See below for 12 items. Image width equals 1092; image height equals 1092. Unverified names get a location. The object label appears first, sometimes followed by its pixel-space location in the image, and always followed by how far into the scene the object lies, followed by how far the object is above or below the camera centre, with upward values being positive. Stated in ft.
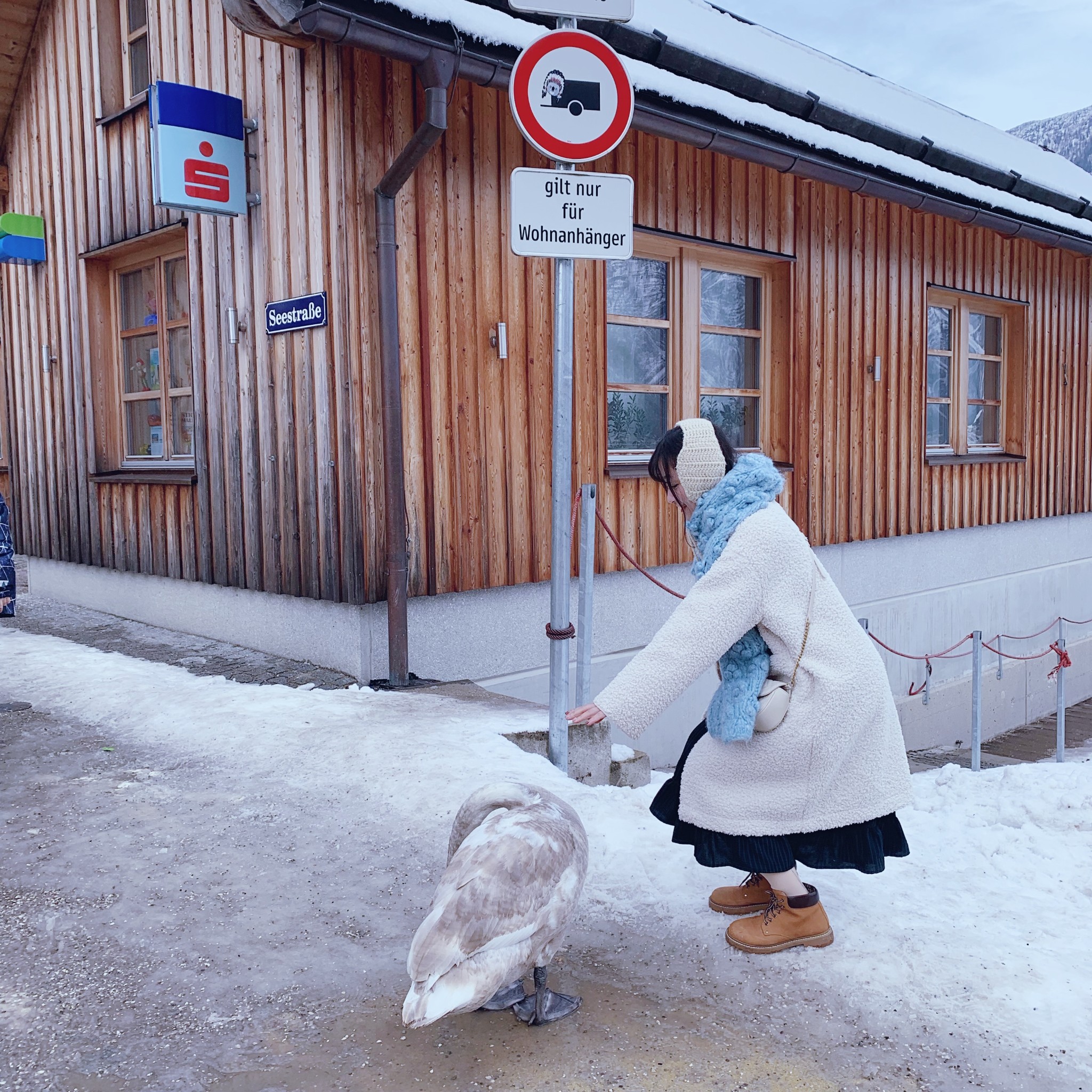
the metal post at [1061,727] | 25.54 -6.75
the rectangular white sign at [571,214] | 12.59 +2.94
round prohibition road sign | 12.23 +4.26
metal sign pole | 13.43 -0.67
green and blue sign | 27.04 +5.91
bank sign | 18.95 +5.84
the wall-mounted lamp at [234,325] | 21.43 +2.83
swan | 7.12 -3.22
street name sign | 19.19 +2.78
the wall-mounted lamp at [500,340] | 20.49 +2.32
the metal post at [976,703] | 21.07 -5.21
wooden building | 19.20 +3.28
